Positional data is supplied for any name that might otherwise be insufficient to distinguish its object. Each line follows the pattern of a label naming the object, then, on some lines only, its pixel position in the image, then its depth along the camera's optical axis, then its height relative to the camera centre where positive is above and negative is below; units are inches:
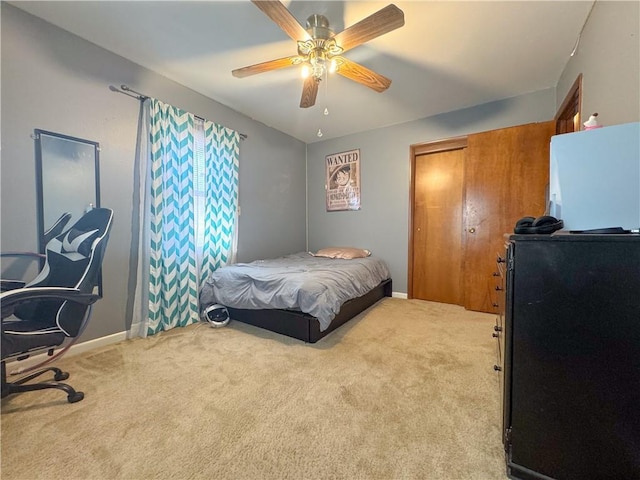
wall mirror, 74.5 +16.7
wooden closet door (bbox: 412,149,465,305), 131.6 +3.1
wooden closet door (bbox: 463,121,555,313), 106.1 +18.1
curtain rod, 88.4 +49.2
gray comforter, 86.0 -19.8
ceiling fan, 56.4 +48.7
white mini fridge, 38.4 +8.8
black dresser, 32.0 -16.3
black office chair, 52.5 -14.5
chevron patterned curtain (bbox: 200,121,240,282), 114.3 +16.3
